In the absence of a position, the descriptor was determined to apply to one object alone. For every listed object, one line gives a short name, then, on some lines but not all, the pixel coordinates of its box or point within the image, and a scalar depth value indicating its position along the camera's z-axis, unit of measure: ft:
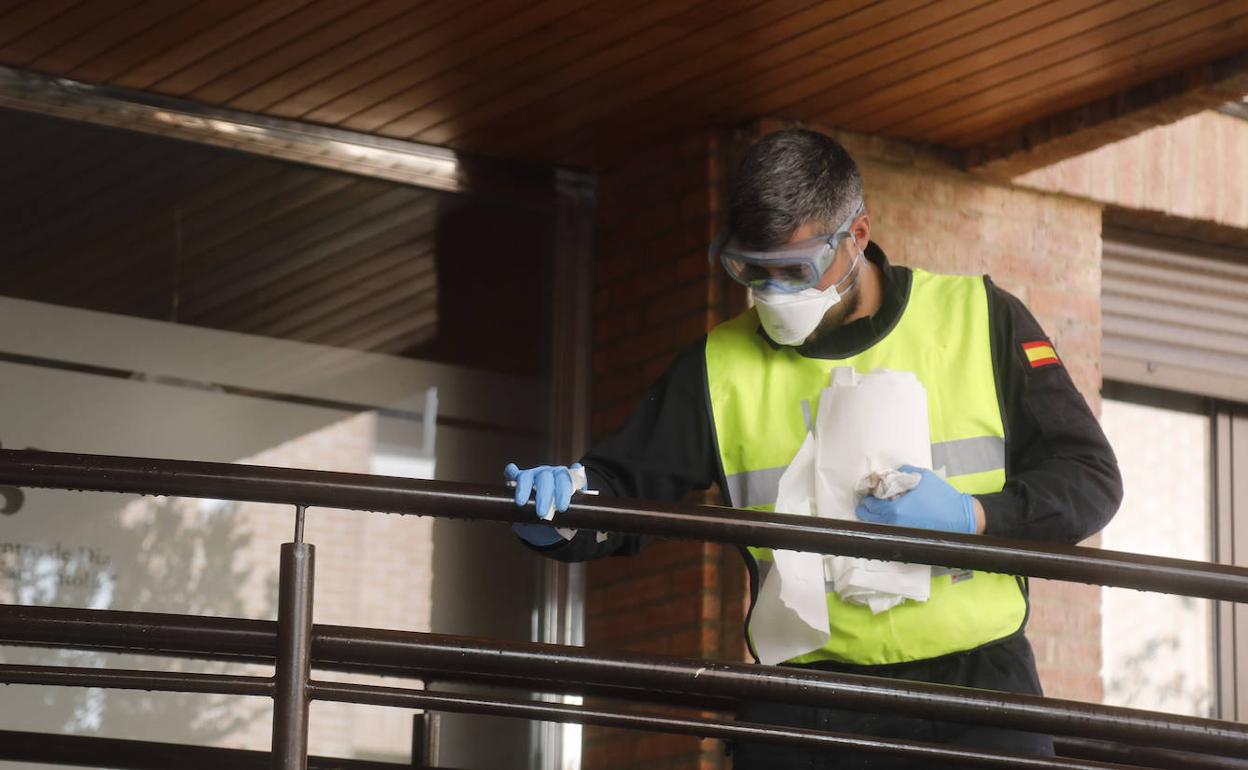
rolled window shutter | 46.16
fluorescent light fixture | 39.47
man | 21.11
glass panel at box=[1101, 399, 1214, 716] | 47.62
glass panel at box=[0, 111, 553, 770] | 39.01
